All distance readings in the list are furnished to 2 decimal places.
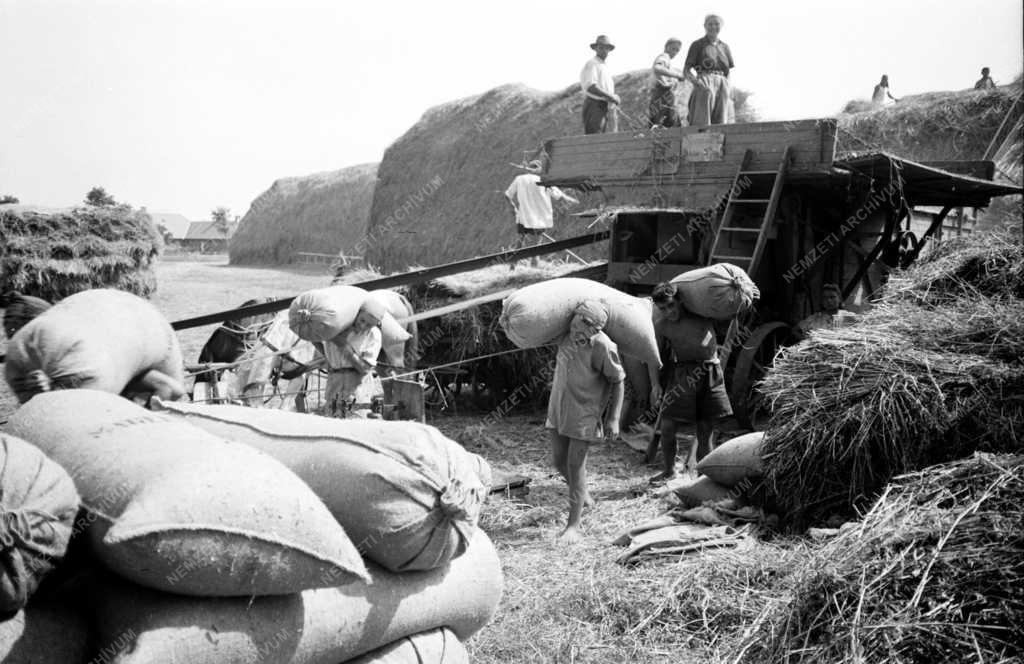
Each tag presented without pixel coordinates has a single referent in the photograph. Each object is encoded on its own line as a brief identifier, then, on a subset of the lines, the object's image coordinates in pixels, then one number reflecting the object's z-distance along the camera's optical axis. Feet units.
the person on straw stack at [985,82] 55.59
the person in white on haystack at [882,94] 61.31
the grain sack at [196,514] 6.40
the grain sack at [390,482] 7.92
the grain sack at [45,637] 6.23
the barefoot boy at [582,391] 17.47
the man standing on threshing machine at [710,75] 32.86
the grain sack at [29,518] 5.84
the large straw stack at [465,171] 61.82
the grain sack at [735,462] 17.33
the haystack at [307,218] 105.19
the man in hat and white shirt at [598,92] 36.24
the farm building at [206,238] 188.51
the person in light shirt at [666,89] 36.60
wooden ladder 25.29
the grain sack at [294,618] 6.57
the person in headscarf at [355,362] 21.36
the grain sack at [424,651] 8.44
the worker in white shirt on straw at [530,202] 37.01
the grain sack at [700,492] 17.78
